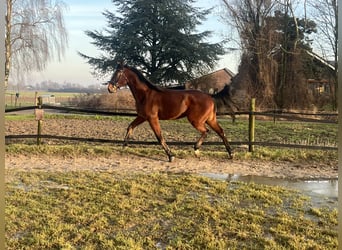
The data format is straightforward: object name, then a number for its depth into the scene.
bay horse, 4.87
